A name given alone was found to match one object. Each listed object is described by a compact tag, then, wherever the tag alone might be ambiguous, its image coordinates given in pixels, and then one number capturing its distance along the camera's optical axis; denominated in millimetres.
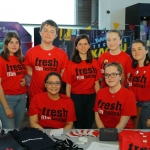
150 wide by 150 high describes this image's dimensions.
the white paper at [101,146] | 1634
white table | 1677
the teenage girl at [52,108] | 2244
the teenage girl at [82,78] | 2719
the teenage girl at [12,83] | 2496
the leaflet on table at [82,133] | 1868
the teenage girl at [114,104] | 2219
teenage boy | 2605
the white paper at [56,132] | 1864
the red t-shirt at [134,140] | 1559
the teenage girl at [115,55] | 2812
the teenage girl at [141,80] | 2570
